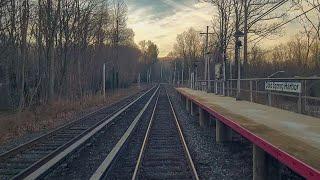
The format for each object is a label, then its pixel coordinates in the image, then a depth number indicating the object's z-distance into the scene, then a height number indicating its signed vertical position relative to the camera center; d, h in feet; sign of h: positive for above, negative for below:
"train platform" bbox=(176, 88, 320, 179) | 21.50 -3.58
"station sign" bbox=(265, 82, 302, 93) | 42.60 -0.96
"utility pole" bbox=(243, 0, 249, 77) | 111.30 +8.12
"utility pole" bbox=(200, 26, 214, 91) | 141.65 +7.76
